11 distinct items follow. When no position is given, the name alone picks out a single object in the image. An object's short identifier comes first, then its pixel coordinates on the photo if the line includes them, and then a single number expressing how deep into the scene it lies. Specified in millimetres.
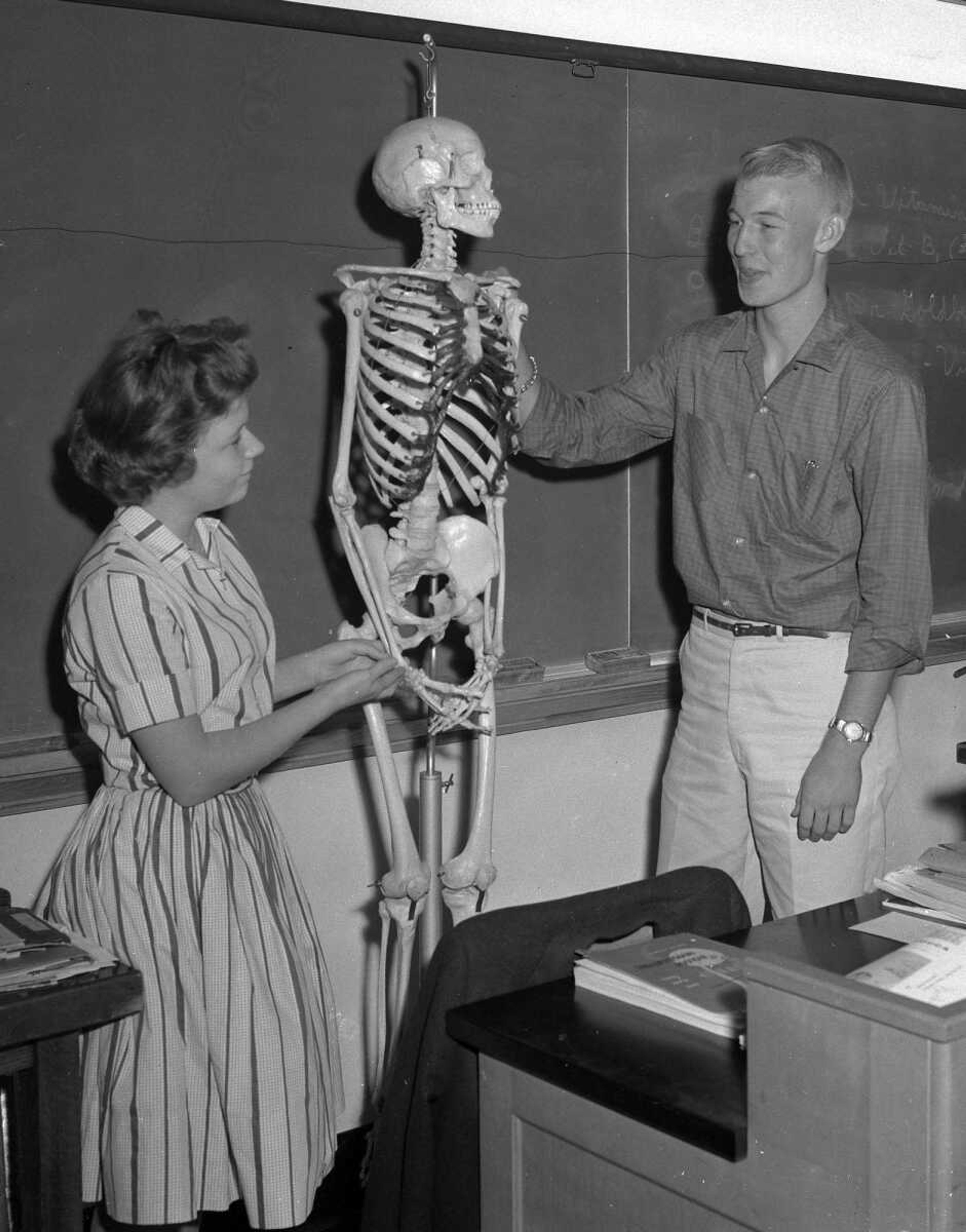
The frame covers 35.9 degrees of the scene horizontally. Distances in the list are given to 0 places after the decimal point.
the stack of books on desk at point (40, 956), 1928
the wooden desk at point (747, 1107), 1369
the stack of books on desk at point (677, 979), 1782
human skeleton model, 2311
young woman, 2055
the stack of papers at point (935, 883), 1955
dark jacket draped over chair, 1899
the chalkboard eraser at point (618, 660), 3281
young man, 2602
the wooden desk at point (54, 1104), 1938
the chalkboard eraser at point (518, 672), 3146
